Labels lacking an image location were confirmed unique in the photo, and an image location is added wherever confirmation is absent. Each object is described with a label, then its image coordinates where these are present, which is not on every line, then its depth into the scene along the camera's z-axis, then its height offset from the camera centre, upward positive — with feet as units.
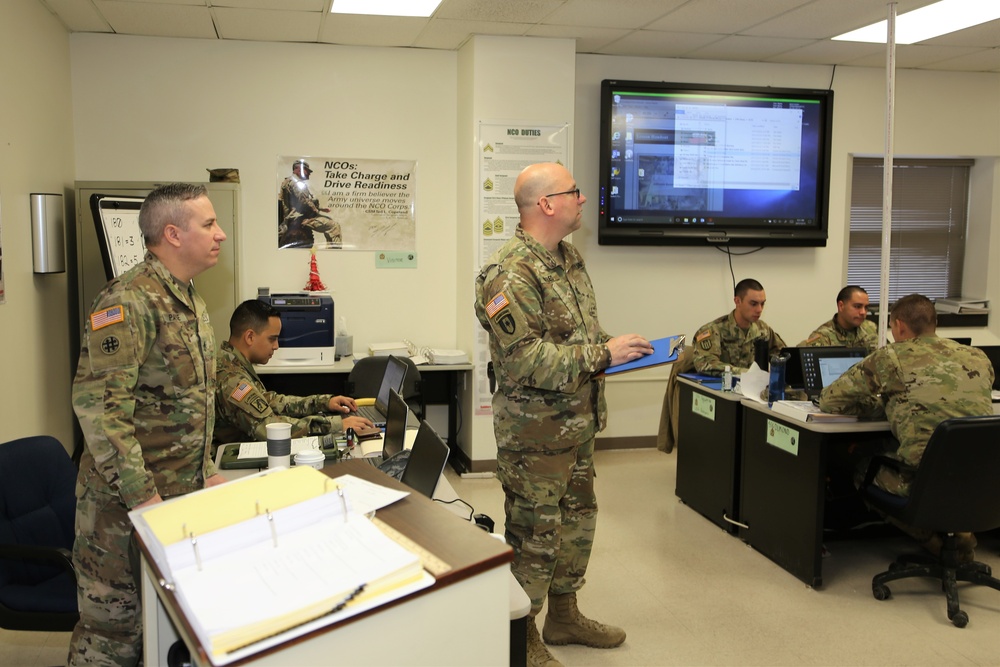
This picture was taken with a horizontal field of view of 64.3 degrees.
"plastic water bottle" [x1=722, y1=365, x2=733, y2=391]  14.08 -2.05
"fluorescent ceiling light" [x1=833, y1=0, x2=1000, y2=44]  15.07 +4.88
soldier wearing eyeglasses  8.52 -1.27
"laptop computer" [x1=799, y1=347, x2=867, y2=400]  13.30 -1.65
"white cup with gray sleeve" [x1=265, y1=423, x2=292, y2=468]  8.31 -1.93
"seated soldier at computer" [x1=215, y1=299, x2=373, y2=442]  10.32 -1.87
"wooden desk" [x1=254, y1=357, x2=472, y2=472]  16.20 -2.63
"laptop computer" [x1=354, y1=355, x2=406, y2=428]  11.14 -1.92
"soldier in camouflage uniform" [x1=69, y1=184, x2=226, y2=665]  6.40 -1.22
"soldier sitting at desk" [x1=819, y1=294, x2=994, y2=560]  10.71 -1.59
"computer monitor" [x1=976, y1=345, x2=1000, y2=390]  14.37 -1.63
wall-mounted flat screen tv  18.43 +2.35
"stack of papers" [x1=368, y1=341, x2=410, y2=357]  17.37 -1.92
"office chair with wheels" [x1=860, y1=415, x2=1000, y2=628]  10.26 -2.92
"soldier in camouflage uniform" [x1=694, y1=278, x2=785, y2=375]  16.19 -1.43
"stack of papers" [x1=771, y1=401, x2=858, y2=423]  11.65 -2.19
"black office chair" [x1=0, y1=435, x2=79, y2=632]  7.55 -2.75
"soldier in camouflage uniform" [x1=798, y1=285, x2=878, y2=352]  16.10 -1.30
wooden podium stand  4.09 -1.94
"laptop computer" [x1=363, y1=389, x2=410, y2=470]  8.66 -1.88
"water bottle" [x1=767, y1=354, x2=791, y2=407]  12.75 -1.86
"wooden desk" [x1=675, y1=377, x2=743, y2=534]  13.67 -3.42
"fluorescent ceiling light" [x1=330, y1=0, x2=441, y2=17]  14.57 +4.73
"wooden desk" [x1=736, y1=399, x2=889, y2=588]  11.48 -3.32
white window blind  20.80 +1.04
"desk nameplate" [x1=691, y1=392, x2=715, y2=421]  14.39 -2.60
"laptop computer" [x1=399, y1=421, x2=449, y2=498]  6.73 -1.74
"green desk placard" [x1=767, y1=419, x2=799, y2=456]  11.90 -2.63
